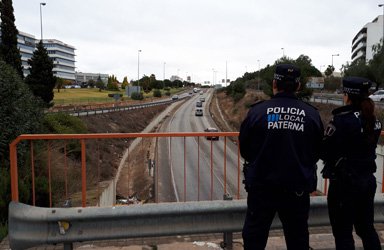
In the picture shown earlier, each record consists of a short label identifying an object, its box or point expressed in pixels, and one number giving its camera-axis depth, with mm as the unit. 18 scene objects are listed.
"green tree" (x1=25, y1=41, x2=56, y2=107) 30438
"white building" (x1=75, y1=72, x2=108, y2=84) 186350
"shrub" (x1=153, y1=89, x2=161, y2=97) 95062
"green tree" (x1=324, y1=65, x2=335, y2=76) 109625
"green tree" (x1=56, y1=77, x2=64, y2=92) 84525
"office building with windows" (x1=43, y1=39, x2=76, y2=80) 145375
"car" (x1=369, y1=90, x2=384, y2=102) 38312
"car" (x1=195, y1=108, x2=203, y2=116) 62788
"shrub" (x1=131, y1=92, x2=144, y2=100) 72669
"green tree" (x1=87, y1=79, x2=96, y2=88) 132425
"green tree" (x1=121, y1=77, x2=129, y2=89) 123925
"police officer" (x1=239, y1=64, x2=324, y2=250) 2701
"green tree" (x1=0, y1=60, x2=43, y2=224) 8922
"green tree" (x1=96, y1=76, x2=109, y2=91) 110250
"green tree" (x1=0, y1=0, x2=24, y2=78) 27203
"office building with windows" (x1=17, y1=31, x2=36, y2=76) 118325
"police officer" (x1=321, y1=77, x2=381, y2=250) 2986
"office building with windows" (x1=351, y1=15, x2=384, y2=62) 94125
